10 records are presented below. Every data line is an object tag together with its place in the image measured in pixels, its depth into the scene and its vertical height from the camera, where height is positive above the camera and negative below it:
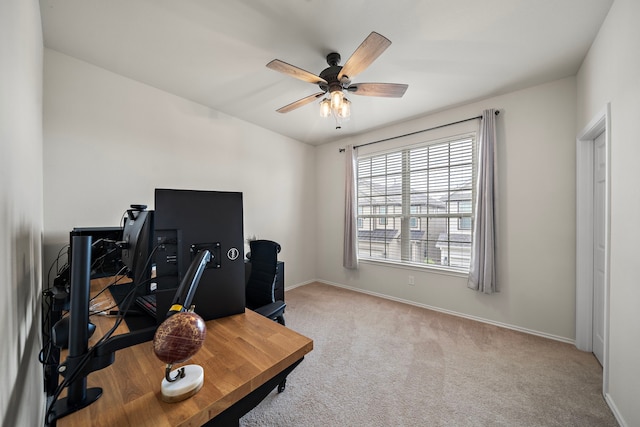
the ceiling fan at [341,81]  1.75 +1.13
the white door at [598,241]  2.11 -0.26
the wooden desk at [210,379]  0.64 -0.54
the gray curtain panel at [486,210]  2.81 +0.03
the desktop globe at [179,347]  0.63 -0.36
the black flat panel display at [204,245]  1.00 -0.15
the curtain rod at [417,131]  3.02 +1.20
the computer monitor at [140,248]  1.00 -0.16
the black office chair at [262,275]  2.17 -0.60
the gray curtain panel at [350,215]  4.09 -0.04
